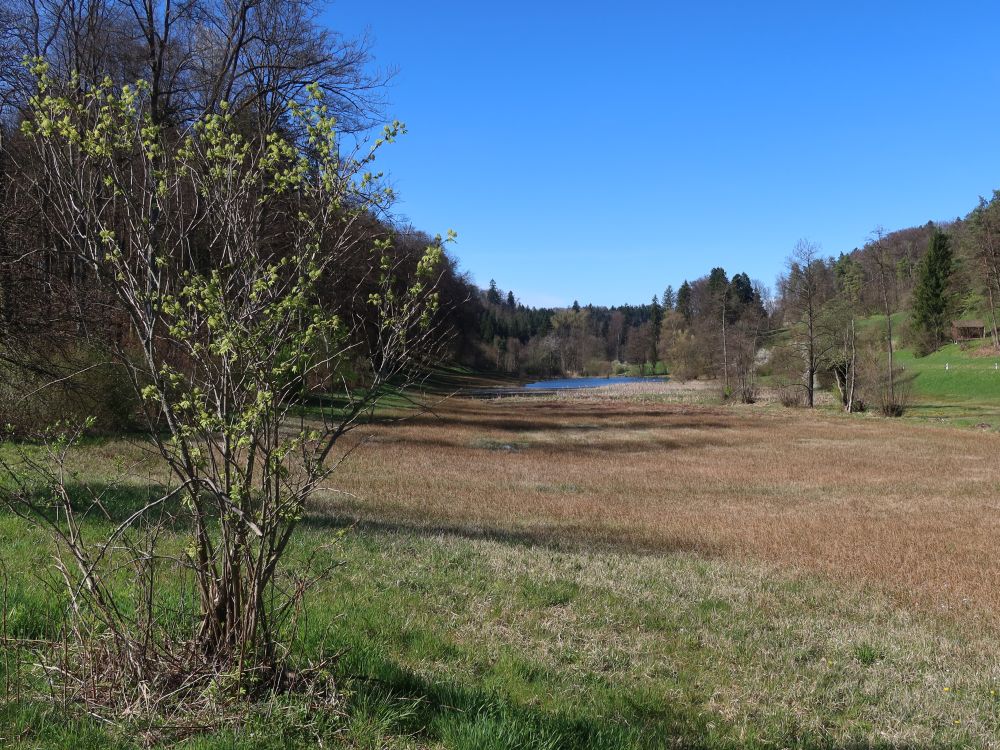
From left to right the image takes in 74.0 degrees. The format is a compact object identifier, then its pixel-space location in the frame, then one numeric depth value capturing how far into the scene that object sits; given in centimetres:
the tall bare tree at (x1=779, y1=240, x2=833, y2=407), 4716
